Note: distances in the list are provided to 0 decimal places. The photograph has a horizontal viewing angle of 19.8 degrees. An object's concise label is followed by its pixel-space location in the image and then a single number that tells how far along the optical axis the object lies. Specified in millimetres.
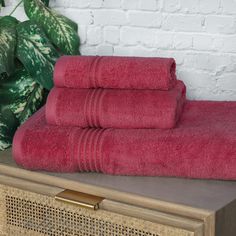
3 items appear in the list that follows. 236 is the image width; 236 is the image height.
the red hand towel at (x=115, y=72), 1135
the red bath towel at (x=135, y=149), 1068
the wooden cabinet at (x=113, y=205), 1007
